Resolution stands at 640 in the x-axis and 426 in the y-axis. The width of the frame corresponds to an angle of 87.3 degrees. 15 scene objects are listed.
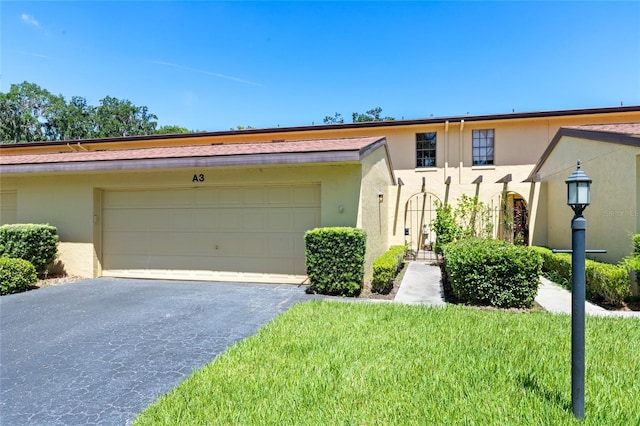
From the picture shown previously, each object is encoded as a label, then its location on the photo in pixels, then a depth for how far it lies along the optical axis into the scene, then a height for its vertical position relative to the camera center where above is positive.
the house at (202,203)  8.41 +0.20
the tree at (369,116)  44.31 +12.66
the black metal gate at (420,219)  15.50 -0.36
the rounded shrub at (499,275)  6.43 -1.24
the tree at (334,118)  48.39 +13.39
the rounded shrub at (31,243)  8.94 -0.95
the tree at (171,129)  44.82 +11.03
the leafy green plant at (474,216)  13.56 -0.18
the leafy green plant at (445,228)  12.98 -0.64
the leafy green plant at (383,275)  7.68 -1.47
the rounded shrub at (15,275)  8.02 -1.64
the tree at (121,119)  47.75 +13.47
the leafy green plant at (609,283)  6.27 -1.35
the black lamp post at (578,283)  2.75 -0.58
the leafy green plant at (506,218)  12.97 -0.23
